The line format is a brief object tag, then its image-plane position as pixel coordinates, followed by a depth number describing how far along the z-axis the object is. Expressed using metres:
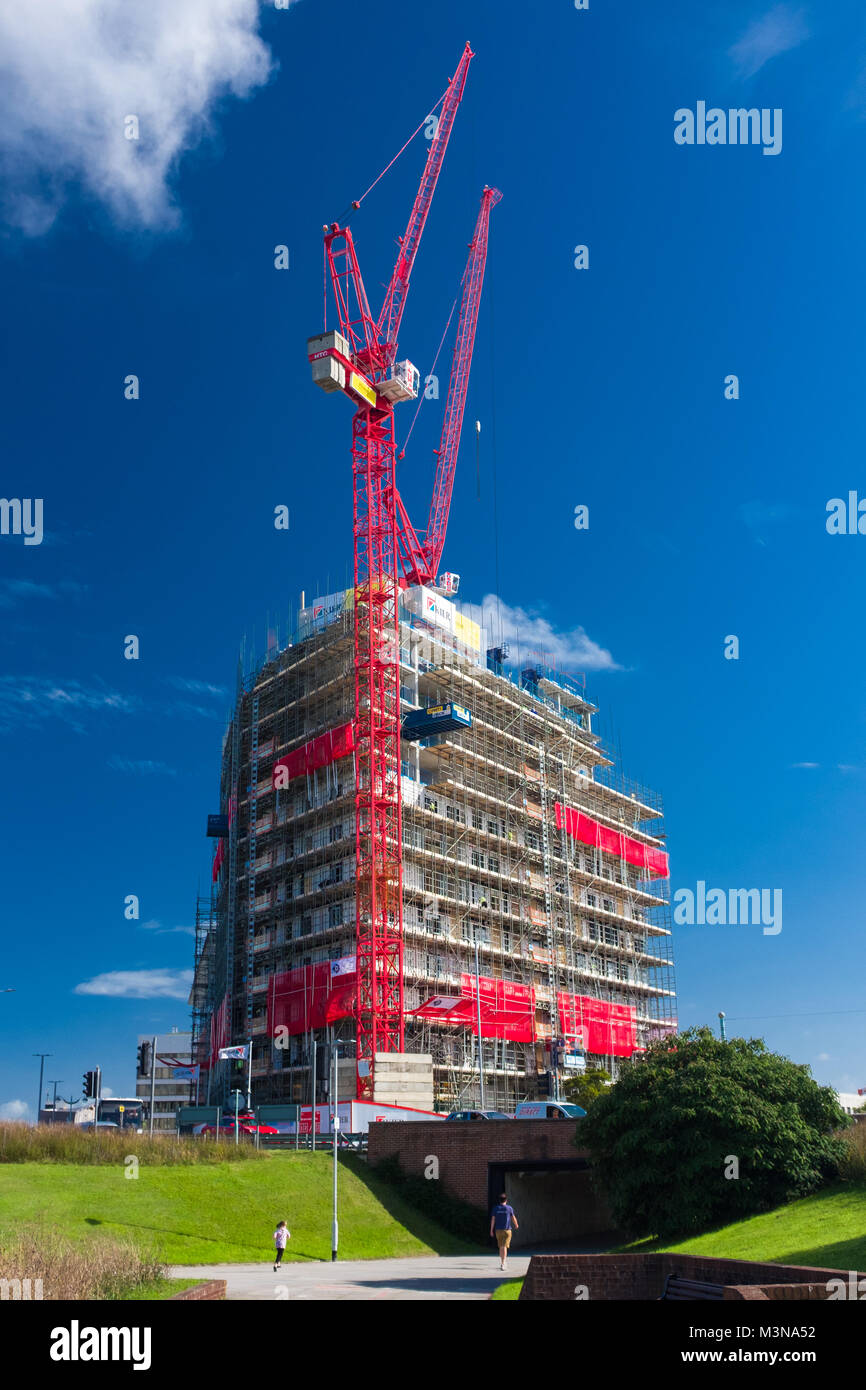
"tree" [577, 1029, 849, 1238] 31.42
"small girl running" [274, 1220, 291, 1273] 31.78
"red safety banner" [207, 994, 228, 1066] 80.75
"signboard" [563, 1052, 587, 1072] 82.06
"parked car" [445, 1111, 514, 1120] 50.28
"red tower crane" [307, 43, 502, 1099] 70.00
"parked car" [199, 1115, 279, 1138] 49.94
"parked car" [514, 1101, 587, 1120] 45.62
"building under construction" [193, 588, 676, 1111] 74.88
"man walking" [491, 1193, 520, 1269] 30.41
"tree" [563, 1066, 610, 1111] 68.06
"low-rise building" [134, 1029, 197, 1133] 141.43
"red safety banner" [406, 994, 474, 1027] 72.31
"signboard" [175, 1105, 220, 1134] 53.81
